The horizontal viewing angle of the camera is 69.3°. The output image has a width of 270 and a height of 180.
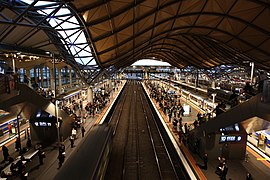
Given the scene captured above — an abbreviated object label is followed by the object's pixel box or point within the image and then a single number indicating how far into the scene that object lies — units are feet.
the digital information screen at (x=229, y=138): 44.09
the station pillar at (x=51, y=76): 106.52
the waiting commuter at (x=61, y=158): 40.81
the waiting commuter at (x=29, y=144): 51.80
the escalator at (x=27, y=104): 28.75
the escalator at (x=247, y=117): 26.86
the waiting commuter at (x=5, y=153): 43.04
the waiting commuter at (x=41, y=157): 42.86
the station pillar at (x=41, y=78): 114.49
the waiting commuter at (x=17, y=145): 48.33
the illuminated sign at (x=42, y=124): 54.07
